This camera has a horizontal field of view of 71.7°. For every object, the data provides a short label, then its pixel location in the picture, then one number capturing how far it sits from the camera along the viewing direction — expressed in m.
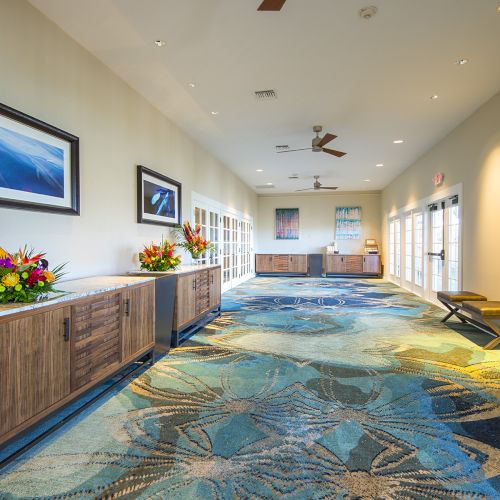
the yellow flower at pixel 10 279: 1.96
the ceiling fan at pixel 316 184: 9.93
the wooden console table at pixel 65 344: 1.86
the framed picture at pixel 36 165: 2.62
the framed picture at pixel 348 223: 13.27
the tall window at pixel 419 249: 7.89
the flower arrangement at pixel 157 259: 4.31
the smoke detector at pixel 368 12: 2.93
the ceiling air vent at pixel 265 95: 4.57
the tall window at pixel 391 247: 11.15
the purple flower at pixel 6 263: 2.02
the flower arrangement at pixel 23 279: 1.99
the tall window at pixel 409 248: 8.83
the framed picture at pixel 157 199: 4.53
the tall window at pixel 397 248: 10.12
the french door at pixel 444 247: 5.99
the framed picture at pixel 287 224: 13.66
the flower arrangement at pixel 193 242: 5.44
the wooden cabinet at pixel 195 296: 4.12
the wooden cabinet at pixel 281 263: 13.09
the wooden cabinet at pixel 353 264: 12.53
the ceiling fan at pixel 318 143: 5.71
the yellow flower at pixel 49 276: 2.16
